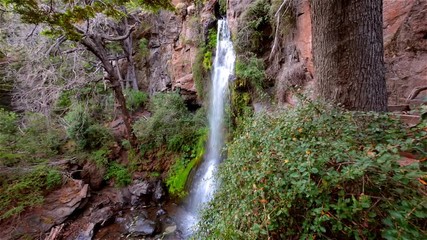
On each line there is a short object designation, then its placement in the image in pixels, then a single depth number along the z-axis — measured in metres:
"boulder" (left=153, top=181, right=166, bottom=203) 6.05
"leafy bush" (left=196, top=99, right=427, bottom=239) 1.11
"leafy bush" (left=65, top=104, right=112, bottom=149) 6.71
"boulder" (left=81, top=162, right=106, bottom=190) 6.49
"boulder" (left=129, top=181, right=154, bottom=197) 6.13
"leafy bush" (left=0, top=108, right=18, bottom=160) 5.74
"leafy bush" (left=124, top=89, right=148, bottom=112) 8.98
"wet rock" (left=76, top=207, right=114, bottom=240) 4.84
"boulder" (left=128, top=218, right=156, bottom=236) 4.87
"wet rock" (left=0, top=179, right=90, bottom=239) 4.86
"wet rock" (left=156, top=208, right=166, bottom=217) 5.53
